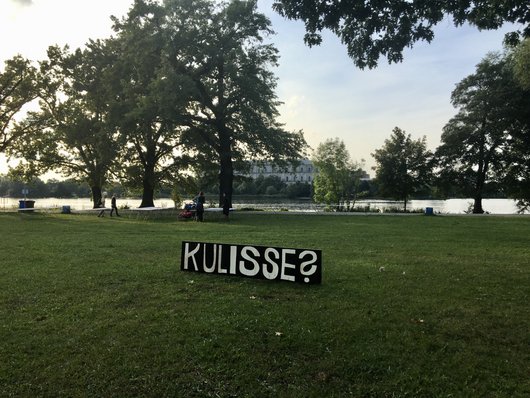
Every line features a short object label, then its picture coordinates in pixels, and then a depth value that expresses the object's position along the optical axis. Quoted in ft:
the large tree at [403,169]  126.72
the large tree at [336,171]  156.87
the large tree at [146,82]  88.92
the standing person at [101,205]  94.73
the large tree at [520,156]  112.47
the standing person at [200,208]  77.56
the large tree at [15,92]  120.06
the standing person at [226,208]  84.17
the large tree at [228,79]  98.02
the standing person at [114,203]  94.15
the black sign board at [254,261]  23.99
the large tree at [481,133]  116.26
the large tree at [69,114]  121.80
